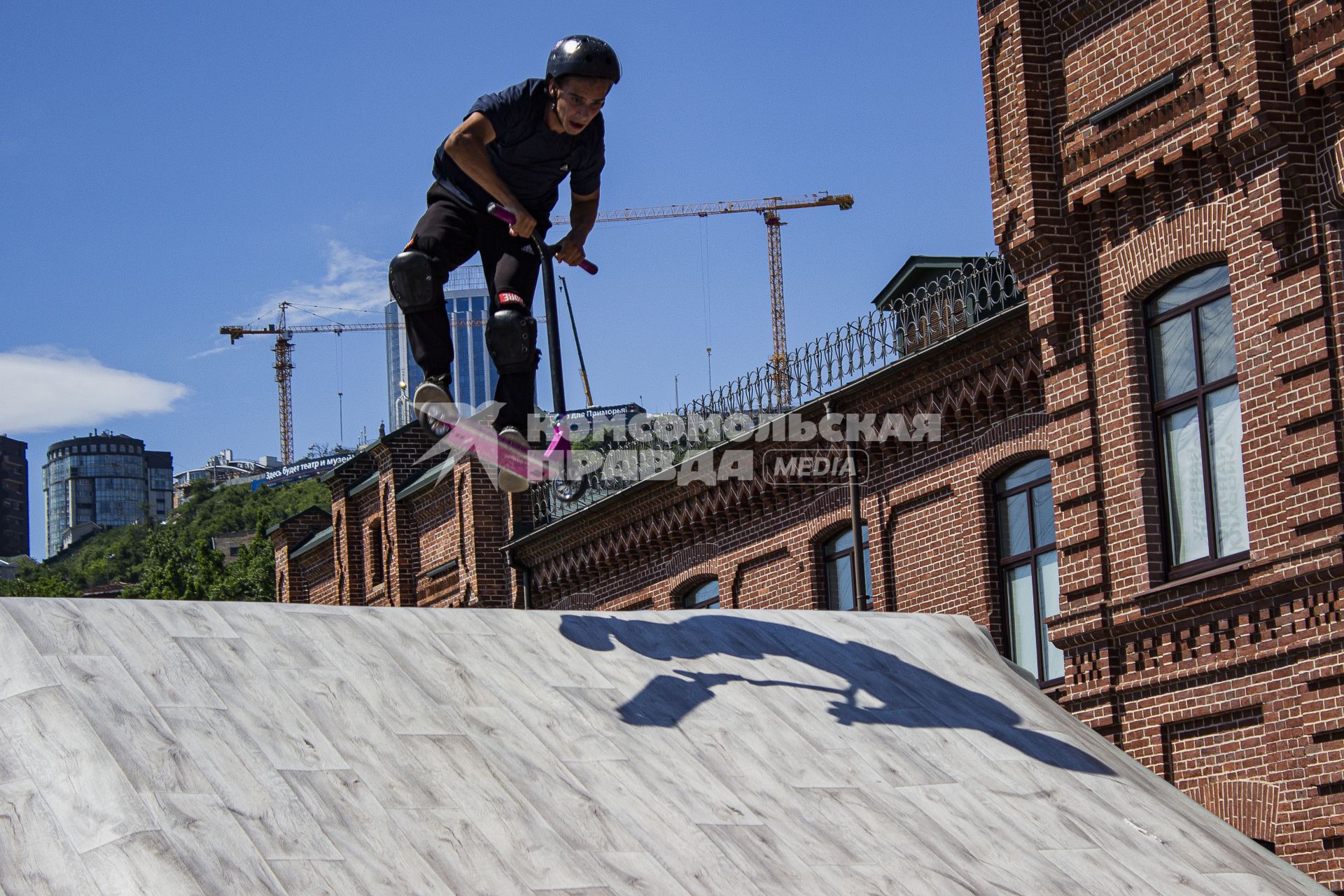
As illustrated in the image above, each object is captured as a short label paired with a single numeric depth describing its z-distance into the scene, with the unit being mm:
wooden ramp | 6508
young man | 9820
